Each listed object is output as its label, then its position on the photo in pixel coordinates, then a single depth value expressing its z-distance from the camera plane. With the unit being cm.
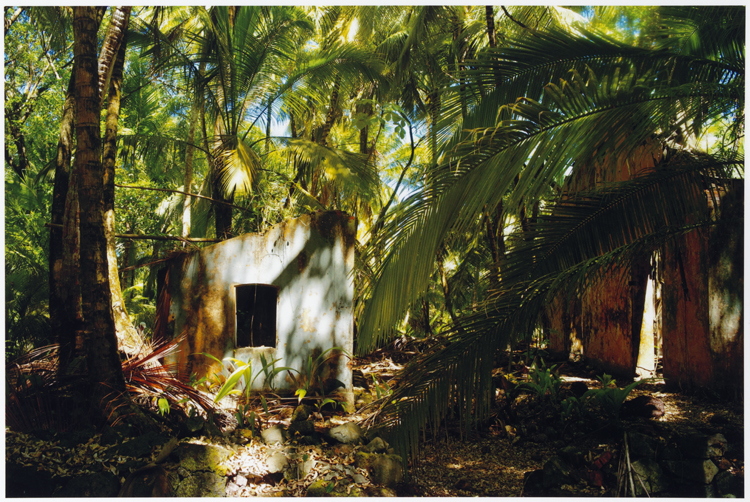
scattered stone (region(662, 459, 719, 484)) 297
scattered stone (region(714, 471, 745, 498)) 287
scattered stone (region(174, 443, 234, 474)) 295
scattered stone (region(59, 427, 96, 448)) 288
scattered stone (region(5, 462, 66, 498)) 267
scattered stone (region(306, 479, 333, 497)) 291
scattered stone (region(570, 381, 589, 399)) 445
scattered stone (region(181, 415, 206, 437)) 328
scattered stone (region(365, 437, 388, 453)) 334
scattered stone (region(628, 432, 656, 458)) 320
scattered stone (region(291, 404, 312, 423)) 388
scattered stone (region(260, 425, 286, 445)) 353
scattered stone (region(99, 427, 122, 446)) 293
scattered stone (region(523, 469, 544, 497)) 309
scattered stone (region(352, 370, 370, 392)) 576
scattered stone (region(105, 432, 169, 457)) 285
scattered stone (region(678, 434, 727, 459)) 304
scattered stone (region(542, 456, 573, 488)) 307
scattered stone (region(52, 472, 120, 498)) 264
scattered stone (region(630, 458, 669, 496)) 299
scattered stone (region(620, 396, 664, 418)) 380
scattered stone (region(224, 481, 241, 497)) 293
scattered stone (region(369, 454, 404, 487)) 313
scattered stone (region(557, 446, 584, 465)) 326
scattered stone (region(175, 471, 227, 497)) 282
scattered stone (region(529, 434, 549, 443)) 393
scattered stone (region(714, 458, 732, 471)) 301
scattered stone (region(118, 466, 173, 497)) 269
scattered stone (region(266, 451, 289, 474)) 312
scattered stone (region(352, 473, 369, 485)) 307
